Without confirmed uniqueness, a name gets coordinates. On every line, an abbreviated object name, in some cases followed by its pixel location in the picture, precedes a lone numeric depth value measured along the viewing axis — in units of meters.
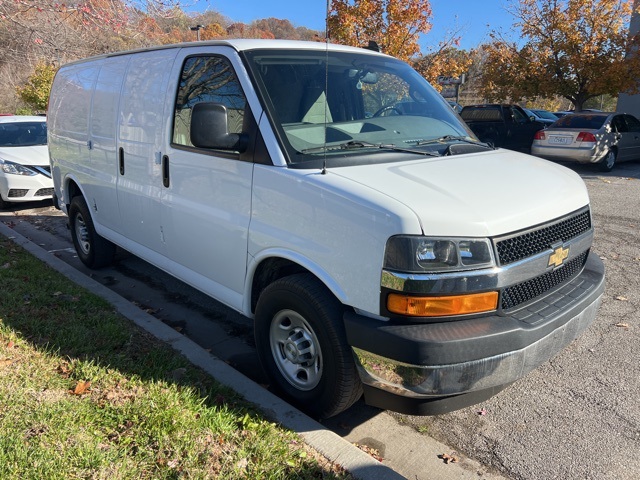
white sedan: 9.12
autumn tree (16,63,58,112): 22.75
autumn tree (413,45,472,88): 16.73
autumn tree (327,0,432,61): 15.26
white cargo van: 2.54
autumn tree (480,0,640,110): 17.75
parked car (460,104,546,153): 15.63
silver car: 13.39
